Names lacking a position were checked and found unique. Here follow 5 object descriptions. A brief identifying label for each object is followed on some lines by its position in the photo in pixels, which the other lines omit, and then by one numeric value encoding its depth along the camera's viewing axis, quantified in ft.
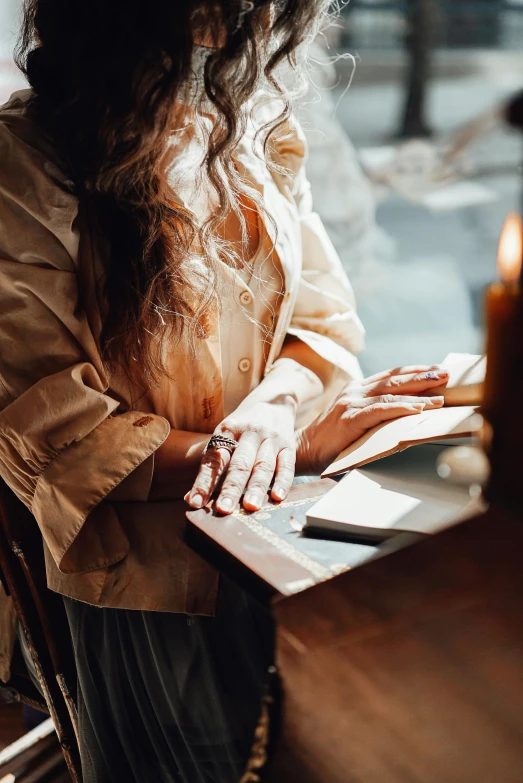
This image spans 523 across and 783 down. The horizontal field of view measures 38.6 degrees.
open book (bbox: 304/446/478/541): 2.79
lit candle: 1.88
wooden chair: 4.10
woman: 3.57
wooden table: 2.11
